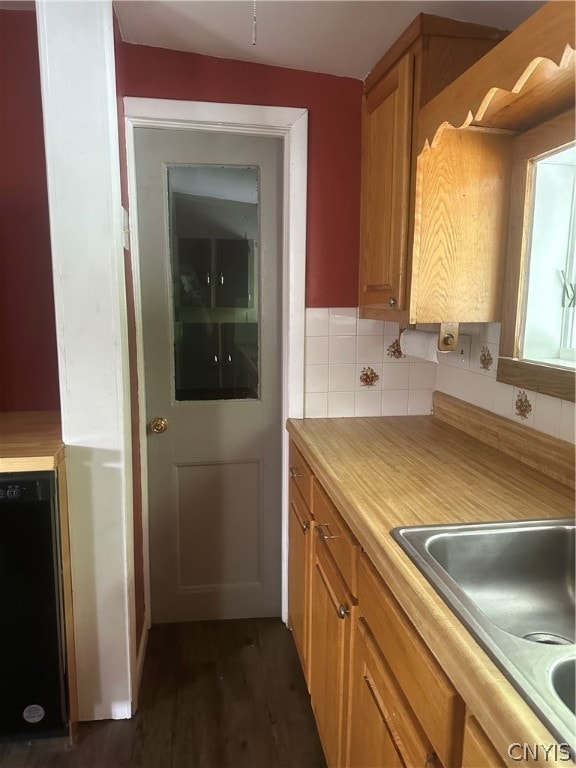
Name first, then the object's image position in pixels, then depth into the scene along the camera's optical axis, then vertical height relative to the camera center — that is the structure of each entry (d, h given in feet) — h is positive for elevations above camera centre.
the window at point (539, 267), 5.01 +0.35
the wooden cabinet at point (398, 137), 5.03 +1.73
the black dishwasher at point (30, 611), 5.05 -3.02
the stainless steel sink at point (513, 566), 3.43 -1.77
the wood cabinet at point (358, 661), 2.76 -2.42
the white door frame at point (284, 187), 6.54 +1.42
